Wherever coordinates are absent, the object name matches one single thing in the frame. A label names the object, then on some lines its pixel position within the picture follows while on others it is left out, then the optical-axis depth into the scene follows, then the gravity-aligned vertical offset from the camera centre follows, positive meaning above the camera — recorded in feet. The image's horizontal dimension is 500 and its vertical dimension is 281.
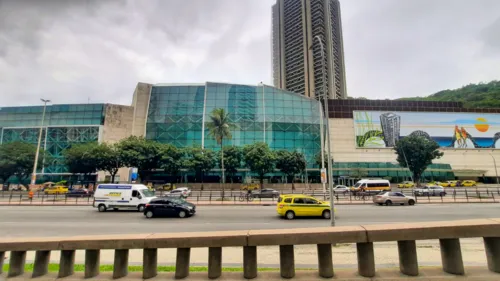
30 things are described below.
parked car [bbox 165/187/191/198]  114.62 -8.07
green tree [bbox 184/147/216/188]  169.68 +10.15
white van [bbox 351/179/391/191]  129.39 -5.40
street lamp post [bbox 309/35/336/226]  39.64 +8.19
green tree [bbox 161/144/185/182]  167.63 +10.27
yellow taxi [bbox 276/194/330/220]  58.79 -7.69
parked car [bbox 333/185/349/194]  129.14 -7.93
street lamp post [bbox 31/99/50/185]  108.53 -1.45
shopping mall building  209.26 +40.81
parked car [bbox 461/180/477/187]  183.42 -6.06
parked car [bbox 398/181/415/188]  180.04 -7.34
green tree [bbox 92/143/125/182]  160.56 +10.55
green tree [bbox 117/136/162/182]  162.09 +13.64
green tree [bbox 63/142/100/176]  161.27 +10.17
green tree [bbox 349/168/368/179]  207.00 +1.37
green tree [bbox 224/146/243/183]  172.76 +11.38
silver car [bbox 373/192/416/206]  83.87 -8.00
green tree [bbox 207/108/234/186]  157.28 +30.74
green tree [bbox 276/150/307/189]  173.37 +8.58
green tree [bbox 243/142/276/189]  164.35 +10.76
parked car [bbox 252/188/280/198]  114.52 -8.64
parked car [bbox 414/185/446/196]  112.32 -7.07
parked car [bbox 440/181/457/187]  180.18 -6.65
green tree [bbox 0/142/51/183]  156.66 +9.62
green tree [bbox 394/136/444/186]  178.50 +15.79
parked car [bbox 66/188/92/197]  117.15 -8.41
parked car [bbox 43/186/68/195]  135.42 -8.33
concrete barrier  10.91 -3.17
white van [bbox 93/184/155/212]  74.23 -6.58
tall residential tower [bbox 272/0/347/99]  398.21 +222.39
